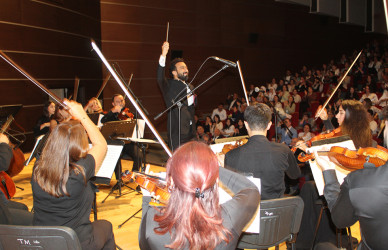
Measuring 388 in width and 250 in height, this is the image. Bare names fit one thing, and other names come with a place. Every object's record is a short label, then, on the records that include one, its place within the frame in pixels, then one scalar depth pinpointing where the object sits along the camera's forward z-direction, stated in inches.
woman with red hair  48.0
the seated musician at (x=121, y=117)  196.2
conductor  155.7
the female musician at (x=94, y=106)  221.6
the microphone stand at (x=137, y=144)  170.7
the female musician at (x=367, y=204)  57.2
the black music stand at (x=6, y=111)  176.4
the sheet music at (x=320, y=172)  93.2
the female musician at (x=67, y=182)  77.0
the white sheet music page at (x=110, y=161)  121.4
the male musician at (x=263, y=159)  92.5
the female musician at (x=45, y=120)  207.9
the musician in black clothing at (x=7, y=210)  91.6
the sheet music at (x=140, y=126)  189.9
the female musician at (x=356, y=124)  113.7
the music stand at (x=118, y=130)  160.7
